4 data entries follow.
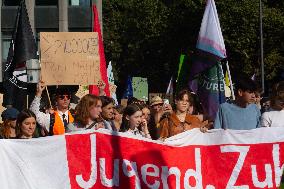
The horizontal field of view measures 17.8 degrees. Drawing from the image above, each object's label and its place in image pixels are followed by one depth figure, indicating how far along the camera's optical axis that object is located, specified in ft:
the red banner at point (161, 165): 28.43
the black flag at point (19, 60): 39.73
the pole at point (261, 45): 127.44
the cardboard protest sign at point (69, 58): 44.10
